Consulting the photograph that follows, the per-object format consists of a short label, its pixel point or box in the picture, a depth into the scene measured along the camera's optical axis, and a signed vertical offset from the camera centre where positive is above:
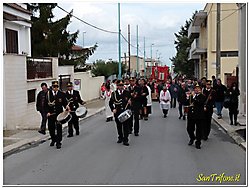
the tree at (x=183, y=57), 44.84 +4.37
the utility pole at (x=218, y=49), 14.43 +1.75
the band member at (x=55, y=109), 7.88 -0.65
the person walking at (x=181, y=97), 12.40 -0.52
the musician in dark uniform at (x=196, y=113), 7.44 -0.73
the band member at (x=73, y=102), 9.27 -0.55
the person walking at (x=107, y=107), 12.42 -0.93
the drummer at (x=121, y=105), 7.91 -0.55
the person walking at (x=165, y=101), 13.21 -0.74
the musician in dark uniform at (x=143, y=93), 10.59 -0.30
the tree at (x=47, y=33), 22.69 +4.17
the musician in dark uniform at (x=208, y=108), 8.20 -0.68
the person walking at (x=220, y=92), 11.66 -0.31
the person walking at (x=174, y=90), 15.77 -0.29
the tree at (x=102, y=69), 33.99 +1.93
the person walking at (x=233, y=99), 10.13 -0.51
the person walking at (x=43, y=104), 8.34 -0.58
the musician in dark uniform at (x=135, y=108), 9.07 -0.73
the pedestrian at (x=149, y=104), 12.71 -0.83
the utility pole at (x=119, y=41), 24.34 +3.75
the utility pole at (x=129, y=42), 38.15 +5.56
